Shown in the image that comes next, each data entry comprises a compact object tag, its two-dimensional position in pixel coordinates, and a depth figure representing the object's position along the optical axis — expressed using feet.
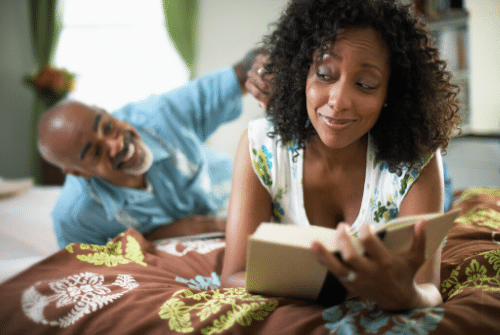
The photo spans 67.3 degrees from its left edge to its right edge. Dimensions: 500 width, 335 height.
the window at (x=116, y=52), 11.75
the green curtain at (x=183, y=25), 11.58
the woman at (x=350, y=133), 2.45
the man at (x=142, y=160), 4.77
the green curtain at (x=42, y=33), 11.62
